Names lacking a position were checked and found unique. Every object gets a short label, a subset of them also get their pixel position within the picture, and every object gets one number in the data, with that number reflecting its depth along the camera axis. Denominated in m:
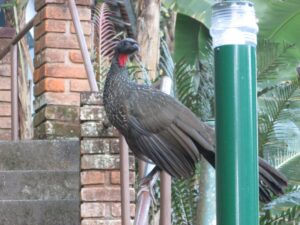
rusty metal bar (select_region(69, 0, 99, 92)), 13.70
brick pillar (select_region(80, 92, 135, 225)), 13.11
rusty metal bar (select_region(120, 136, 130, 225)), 11.16
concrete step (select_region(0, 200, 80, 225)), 13.68
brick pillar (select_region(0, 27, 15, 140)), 19.44
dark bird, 10.36
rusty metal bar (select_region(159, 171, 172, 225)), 10.34
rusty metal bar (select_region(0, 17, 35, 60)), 17.00
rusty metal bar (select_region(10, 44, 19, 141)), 17.22
